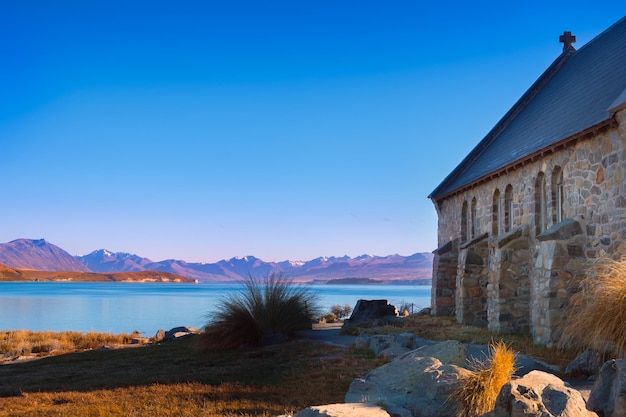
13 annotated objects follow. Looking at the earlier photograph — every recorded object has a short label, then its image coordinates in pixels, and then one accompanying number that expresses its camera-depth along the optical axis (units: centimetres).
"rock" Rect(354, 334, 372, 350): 1283
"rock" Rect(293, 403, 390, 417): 576
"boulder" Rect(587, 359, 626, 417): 554
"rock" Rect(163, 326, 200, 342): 2155
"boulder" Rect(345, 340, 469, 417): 689
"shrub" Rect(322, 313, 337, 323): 2474
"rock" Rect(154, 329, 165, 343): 2219
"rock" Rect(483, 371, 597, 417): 532
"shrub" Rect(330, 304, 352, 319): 3184
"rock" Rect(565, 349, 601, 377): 898
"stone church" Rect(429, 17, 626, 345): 1241
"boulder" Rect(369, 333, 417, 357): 1143
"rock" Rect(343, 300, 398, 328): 2052
